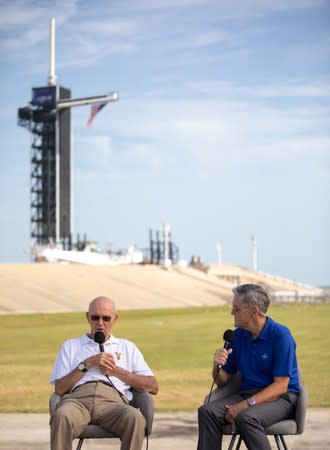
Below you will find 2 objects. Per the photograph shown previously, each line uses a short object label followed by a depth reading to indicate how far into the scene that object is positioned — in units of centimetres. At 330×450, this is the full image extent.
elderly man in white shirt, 571
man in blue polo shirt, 571
